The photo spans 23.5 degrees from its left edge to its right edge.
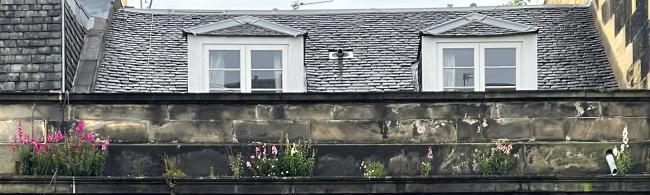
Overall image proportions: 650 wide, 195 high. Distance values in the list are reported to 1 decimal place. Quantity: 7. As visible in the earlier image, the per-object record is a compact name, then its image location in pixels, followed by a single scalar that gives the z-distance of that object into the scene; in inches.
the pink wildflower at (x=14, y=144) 732.0
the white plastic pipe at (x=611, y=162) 724.7
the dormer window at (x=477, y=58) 818.8
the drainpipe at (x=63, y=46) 810.8
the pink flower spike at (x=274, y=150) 730.2
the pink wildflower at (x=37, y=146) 725.9
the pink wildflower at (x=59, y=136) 728.3
